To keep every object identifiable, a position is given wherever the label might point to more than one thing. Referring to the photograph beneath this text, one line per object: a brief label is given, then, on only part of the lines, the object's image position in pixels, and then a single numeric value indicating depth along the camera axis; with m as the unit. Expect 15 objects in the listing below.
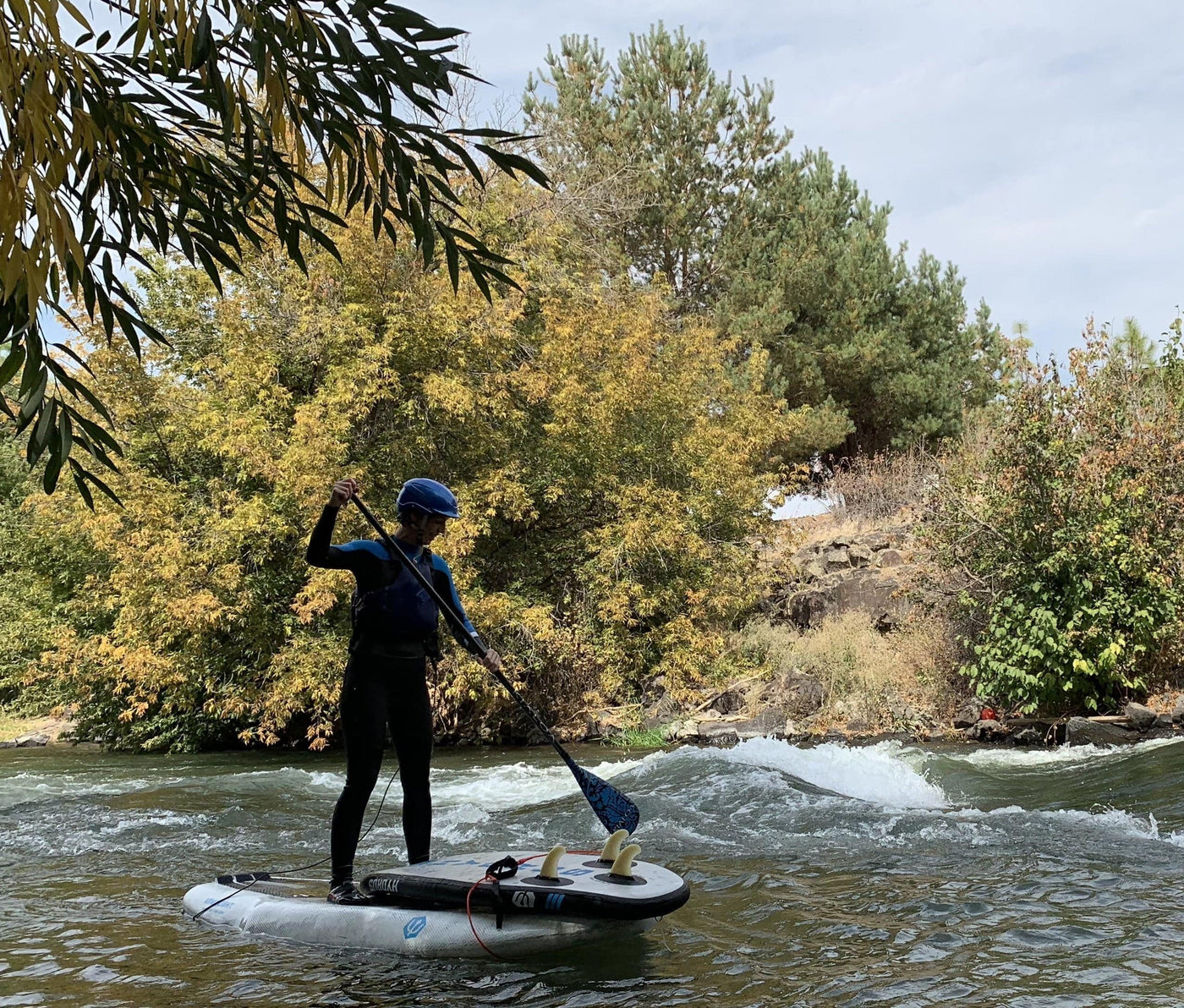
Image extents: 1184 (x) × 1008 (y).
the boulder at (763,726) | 13.52
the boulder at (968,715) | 12.74
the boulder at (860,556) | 19.28
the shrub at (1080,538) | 11.46
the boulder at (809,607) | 18.23
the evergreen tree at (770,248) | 24.19
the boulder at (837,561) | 19.50
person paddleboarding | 4.43
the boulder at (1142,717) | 10.91
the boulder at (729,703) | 14.93
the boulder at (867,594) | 17.28
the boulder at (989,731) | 11.97
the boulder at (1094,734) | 10.66
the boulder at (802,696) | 14.25
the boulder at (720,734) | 13.06
